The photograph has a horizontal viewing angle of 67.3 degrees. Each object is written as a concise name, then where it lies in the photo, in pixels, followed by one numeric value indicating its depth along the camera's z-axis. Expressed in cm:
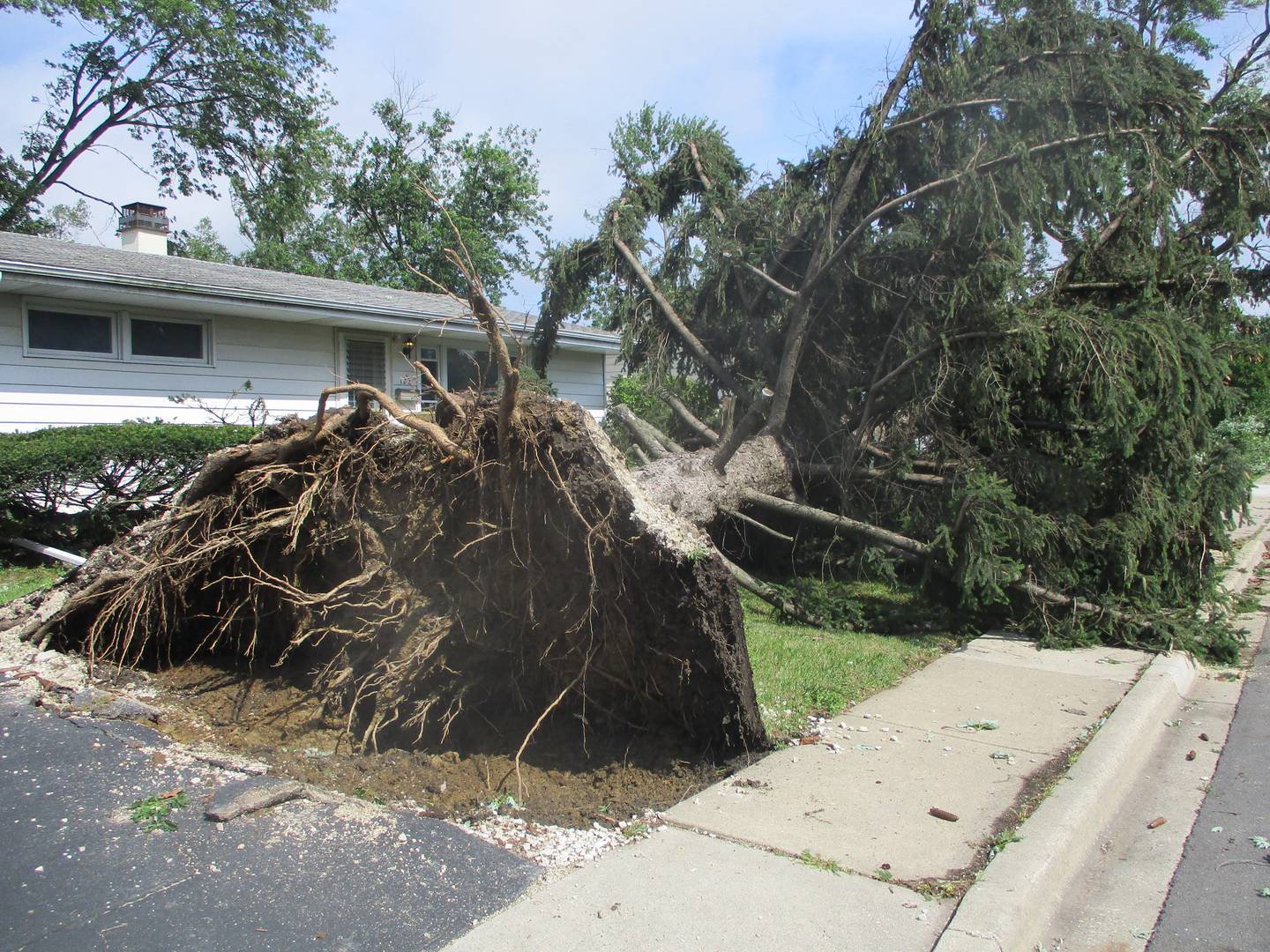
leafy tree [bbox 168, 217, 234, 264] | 3369
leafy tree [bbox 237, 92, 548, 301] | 2959
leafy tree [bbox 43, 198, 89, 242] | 4353
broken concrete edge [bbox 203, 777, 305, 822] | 383
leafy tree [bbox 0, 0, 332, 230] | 2180
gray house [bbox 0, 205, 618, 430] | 1112
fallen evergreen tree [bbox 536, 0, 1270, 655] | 727
